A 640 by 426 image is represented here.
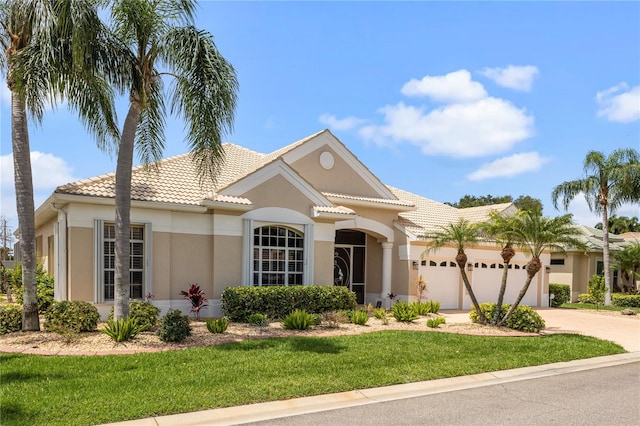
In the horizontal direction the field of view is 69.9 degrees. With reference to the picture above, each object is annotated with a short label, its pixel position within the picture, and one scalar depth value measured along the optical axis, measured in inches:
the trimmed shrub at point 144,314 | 427.8
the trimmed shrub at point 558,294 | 928.9
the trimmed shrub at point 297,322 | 470.6
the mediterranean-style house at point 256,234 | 497.4
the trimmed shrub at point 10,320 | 411.5
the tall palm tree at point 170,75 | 395.5
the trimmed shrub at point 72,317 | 406.6
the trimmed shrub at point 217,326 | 427.8
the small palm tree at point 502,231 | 538.0
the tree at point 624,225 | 2011.6
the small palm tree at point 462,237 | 567.8
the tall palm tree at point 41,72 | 355.9
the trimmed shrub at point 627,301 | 979.9
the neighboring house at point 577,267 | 1085.8
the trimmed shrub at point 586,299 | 1014.7
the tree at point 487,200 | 2247.9
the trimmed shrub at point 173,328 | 385.4
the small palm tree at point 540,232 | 523.5
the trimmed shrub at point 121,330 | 375.2
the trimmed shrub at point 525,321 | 537.3
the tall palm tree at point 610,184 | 933.8
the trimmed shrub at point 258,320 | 477.4
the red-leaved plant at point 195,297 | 471.2
